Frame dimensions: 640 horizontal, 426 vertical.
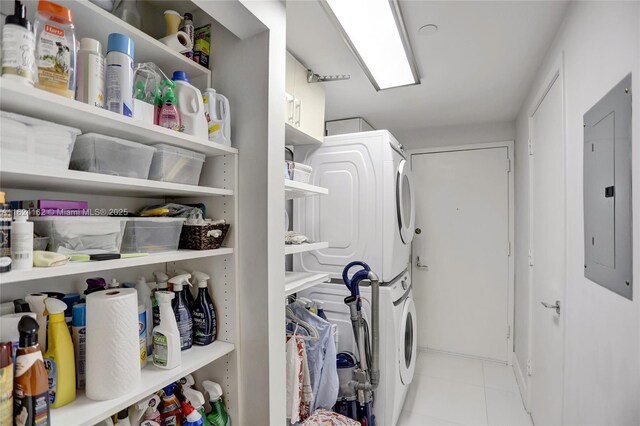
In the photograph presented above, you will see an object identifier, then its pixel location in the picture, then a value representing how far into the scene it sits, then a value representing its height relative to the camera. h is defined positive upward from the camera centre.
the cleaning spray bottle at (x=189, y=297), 1.11 -0.30
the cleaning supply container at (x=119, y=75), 0.78 +0.36
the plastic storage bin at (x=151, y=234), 0.87 -0.06
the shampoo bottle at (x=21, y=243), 0.61 -0.06
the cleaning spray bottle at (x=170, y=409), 0.99 -0.64
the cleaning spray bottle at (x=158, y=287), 1.03 -0.26
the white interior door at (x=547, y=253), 1.56 -0.22
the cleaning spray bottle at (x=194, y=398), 1.04 -0.62
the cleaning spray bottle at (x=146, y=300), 1.01 -0.29
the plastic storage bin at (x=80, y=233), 0.72 -0.05
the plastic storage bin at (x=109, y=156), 0.78 +0.15
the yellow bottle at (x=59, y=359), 0.74 -0.35
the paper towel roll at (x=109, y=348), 0.77 -0.34
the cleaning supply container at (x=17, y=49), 0.60 +0.32
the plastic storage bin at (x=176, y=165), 0.94 +0.16
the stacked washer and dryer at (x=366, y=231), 2.00 -0.12
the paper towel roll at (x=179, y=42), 1.01 +0.58
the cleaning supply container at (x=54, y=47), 0.65 +0.36
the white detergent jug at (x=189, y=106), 0.98 +0.35
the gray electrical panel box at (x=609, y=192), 0.88 +0.08
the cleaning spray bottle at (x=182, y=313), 1.04 -0.34
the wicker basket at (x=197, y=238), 1.00 -0.08
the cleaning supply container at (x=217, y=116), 1.06 +0.34
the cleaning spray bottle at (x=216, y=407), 1.09 -0.70
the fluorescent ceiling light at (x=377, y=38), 1.34 +0.91
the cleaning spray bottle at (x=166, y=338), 0.92 -0.37
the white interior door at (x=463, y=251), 3.17 -0.39
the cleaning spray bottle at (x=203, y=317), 1.11 -0.37
